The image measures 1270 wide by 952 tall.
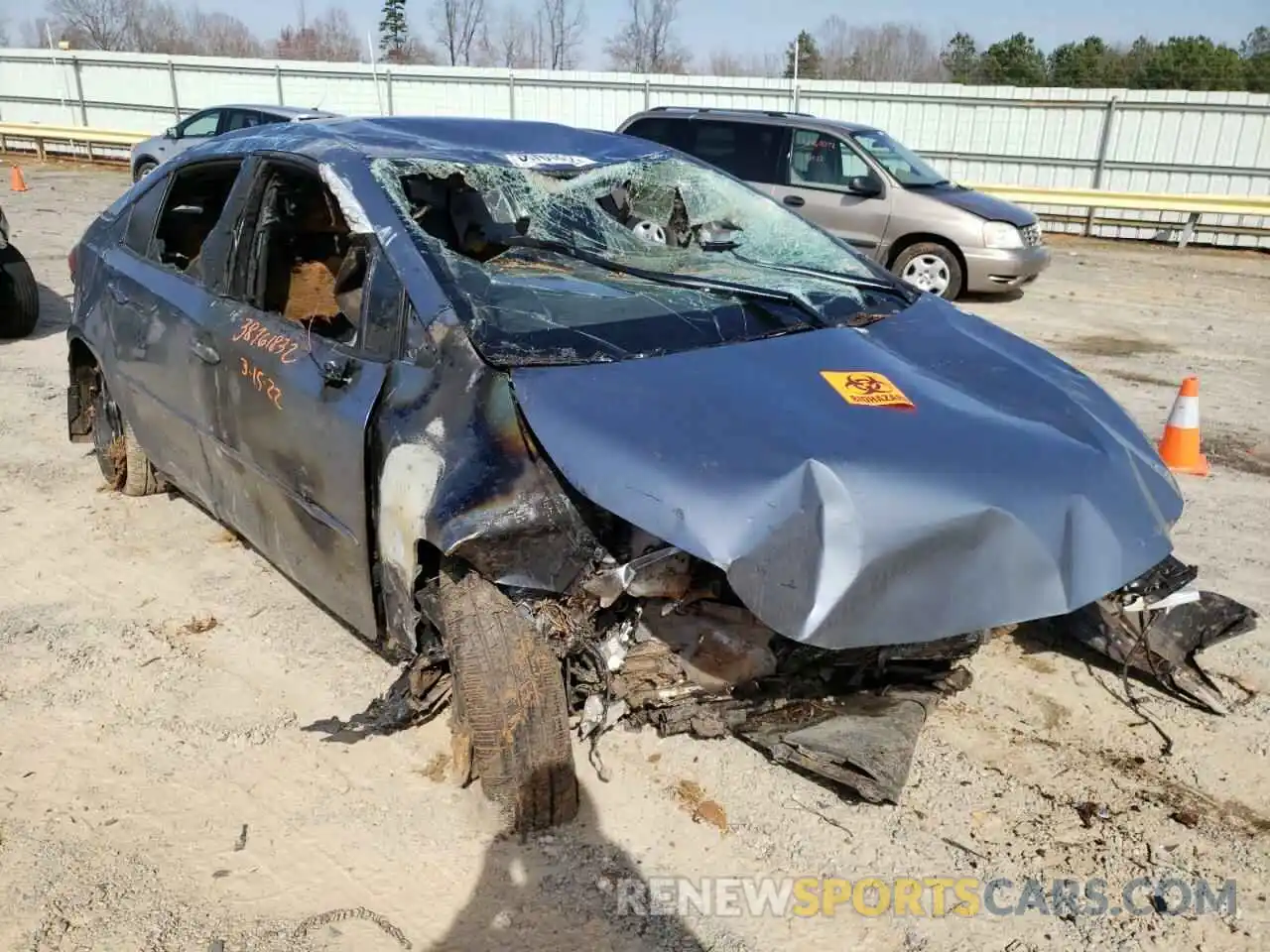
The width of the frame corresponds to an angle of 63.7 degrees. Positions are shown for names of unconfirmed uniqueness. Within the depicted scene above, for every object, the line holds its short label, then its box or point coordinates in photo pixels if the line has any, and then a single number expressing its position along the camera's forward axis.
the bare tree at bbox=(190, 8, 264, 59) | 57.44
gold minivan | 9.95
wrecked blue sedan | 2.42
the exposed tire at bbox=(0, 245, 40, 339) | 7.57
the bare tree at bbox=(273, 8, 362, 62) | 56.17
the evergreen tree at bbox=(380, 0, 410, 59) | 56.66
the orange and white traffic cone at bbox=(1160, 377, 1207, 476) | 5.34
